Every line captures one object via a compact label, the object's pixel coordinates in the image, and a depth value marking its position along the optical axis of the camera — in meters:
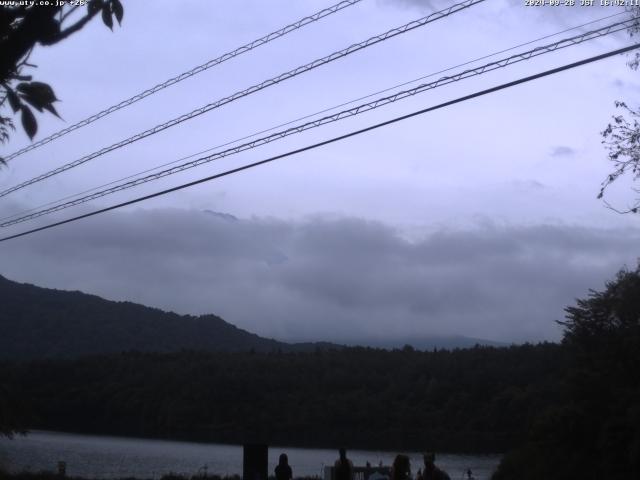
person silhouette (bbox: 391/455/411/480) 13.88
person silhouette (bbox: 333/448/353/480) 15.23
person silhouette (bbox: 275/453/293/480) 15.84
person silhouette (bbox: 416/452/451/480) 13.22
